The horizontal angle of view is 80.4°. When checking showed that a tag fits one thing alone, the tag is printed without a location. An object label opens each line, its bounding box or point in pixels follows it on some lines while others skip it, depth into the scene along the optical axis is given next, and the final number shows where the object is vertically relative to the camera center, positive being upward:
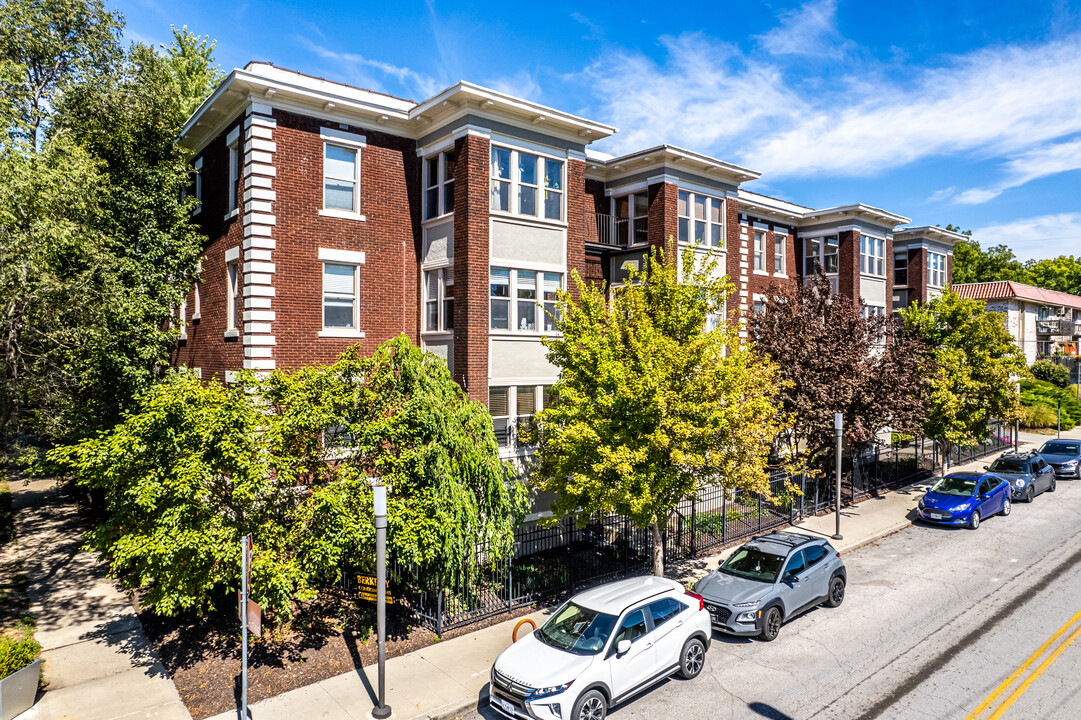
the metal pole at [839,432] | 19.19 -2.20
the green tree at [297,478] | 10.32 -2.09
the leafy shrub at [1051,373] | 52.56 -1.02
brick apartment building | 17.20 +3.90
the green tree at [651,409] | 13.57 -1.06
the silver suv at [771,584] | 12.82 -4.79
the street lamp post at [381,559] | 9.98 -3.11
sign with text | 12.76 -4.55
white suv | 9.45 -4.69
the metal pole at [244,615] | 8.93 -3.61
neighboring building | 50.34 +3.99
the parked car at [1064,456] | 29.80 -4.55
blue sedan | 21.34 -4.78
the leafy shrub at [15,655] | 9.78 -4.60
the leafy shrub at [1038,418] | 44.94 -4.05
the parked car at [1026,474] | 25.09 -4.56
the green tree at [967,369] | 26.00 -0.35
